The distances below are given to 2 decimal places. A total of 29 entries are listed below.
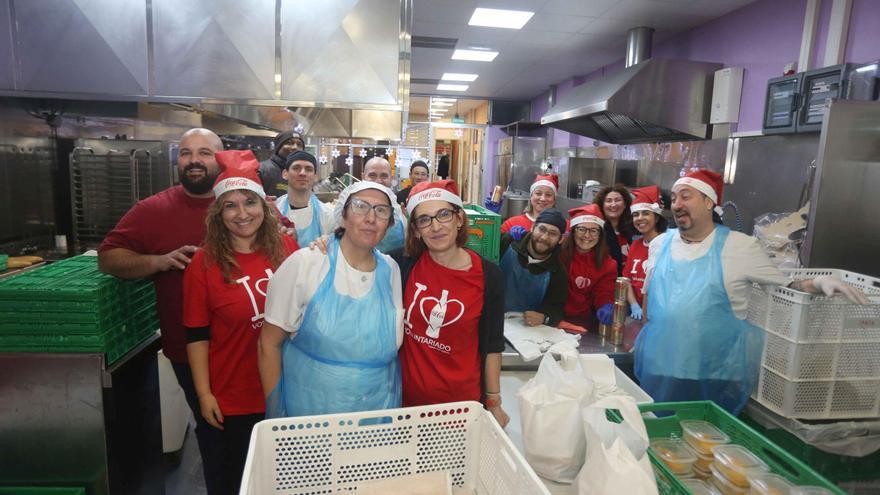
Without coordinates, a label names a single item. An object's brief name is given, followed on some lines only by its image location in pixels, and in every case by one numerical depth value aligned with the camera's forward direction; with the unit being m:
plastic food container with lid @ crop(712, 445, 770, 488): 1.08
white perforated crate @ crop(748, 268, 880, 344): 1.80
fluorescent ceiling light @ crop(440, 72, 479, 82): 7.88
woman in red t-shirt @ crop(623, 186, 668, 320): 2.91
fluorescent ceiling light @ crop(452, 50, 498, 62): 6.28
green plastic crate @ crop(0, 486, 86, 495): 1.73
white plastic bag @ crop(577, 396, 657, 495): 0.85
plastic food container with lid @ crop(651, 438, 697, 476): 1.16
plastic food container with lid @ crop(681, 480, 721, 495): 1.11
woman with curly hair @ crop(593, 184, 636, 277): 3.32
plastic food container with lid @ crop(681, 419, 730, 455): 1.19
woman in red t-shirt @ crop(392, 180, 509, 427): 1.56
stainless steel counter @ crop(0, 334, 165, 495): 1.68
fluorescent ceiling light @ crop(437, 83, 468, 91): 9.05
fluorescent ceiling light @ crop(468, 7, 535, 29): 4.59
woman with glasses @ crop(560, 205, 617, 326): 2.72
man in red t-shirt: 1.78
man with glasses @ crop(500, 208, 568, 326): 2.49
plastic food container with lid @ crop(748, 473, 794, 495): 1.02
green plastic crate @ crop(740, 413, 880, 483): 1.85
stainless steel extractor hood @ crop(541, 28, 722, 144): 4.26
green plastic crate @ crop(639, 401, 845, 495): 1.05
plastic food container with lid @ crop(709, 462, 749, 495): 1.08
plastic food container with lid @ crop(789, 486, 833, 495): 0.99
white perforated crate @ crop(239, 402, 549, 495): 0.92
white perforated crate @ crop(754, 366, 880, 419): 1.86
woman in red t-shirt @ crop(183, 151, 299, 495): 1.60
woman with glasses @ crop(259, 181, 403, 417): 1.42
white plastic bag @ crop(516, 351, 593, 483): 1.03
